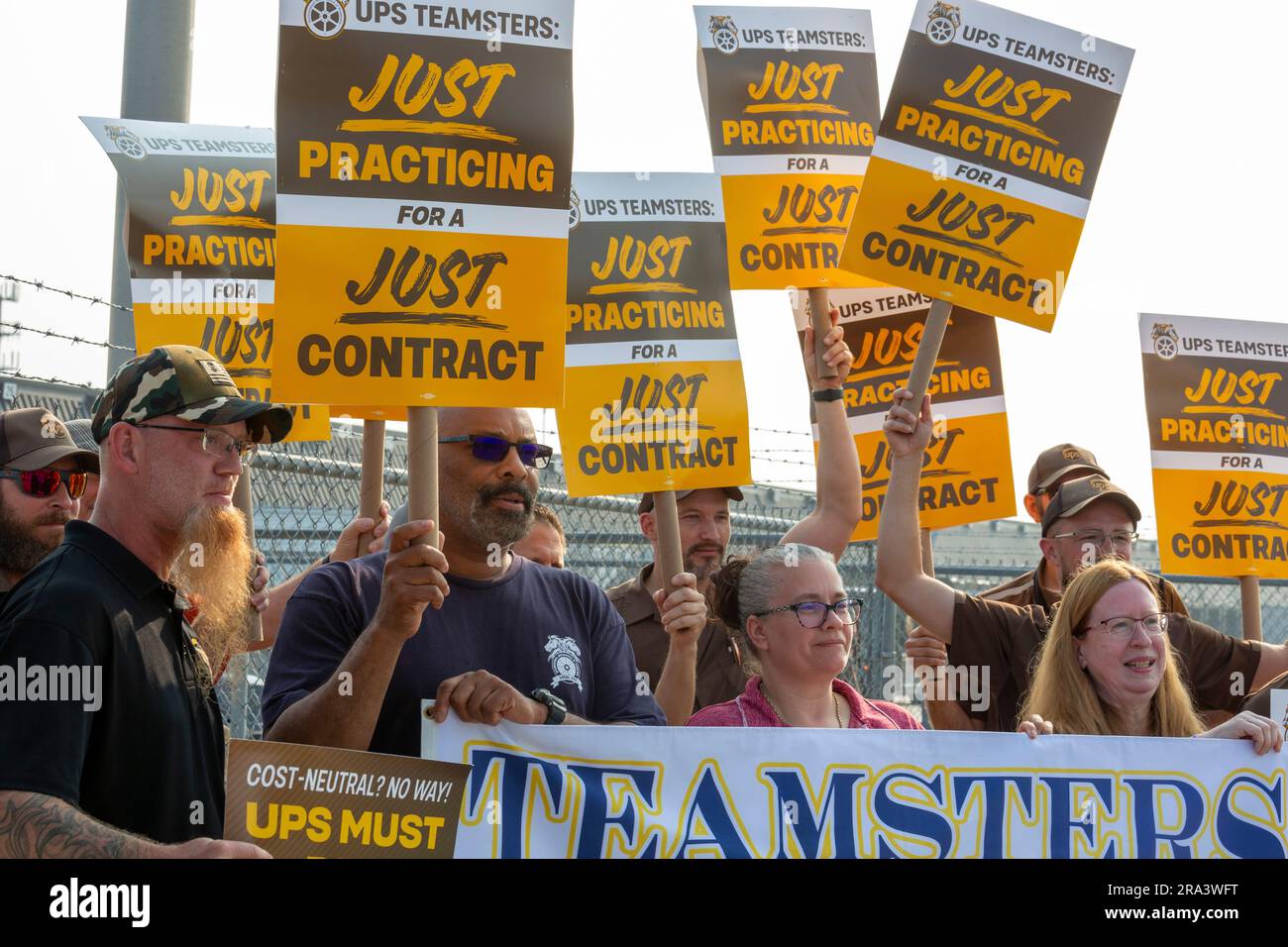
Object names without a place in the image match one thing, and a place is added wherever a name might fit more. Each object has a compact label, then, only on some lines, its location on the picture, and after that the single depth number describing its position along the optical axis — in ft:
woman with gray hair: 13.87
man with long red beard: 8.14
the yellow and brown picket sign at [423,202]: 11.73
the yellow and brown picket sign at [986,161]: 17.52
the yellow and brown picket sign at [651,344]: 16.40
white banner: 11.89
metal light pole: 17.46
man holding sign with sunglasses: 10.76
